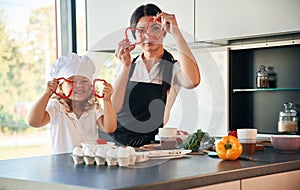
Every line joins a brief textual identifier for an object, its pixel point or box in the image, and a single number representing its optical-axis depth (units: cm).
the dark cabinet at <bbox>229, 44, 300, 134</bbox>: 379
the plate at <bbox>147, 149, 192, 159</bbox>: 251
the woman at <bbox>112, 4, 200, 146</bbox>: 308
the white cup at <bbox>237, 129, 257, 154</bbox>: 266
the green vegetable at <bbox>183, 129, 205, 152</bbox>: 271
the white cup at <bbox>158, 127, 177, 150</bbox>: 278
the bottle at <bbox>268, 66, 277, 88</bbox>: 387
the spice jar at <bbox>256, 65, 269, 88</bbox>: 387
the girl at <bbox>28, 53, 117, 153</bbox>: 307
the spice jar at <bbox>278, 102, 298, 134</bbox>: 375
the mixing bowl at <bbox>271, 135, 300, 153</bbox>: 270
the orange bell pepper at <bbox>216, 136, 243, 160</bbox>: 244
